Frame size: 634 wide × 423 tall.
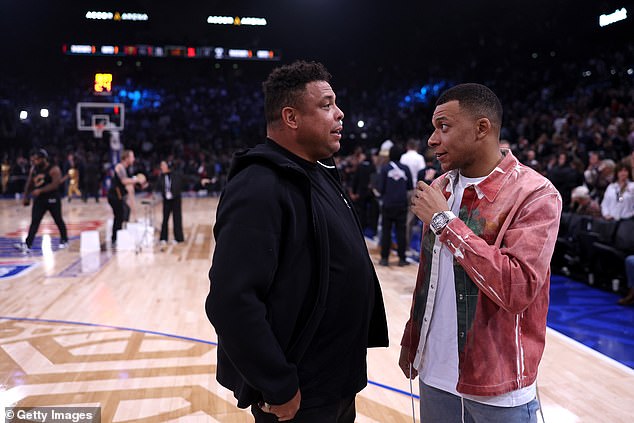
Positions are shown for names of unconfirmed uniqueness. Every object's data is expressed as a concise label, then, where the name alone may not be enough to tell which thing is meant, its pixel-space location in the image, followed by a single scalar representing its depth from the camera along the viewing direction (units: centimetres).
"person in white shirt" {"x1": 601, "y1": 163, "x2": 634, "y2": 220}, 652
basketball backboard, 1404
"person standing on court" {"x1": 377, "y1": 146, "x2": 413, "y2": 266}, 743
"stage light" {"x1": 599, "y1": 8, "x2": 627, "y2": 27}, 1390
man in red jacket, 162
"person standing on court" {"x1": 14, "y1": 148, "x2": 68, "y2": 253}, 881
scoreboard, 1930
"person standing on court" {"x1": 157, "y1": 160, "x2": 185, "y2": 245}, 937
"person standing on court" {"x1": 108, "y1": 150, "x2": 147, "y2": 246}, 914
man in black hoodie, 158
